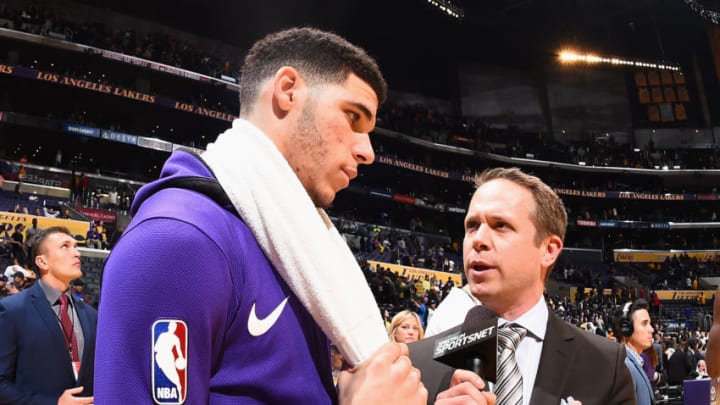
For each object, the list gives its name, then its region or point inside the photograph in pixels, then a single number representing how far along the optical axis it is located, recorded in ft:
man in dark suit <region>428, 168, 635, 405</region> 6.15
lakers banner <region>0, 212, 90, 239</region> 48.34
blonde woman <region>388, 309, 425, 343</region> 16.79
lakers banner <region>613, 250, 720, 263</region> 116.47
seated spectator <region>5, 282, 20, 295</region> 25.66
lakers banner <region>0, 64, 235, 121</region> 72.33
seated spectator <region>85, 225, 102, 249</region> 51.93
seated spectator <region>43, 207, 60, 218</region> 54.28
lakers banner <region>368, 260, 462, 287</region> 71.00
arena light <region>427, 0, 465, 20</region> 96.02
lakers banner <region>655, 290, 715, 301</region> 99.71
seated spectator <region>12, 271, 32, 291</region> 25.93
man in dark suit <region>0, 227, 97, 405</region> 11.03
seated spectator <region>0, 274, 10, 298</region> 26.64
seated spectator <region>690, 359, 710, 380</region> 34.65
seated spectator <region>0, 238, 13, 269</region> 41.19
